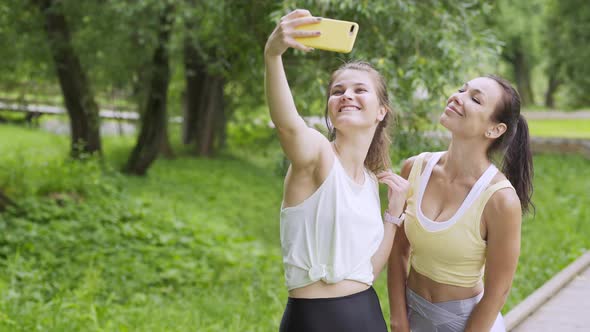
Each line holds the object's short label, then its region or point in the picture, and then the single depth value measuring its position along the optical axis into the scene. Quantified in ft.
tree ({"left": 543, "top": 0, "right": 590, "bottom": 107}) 53.31
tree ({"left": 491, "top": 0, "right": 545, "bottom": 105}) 82.76
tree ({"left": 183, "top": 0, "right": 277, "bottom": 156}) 21.20
